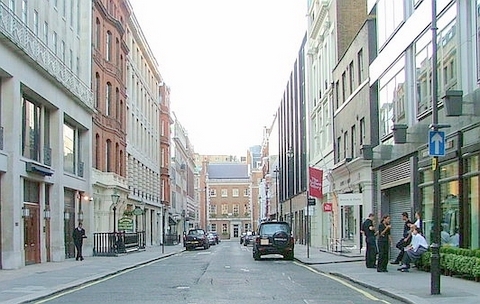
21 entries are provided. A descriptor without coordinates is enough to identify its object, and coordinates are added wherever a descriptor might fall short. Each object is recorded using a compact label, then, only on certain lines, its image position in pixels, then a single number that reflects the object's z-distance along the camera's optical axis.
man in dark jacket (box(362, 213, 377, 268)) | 23.38
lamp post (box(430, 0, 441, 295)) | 14.84
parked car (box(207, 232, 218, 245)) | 76.24
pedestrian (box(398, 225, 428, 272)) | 21.19
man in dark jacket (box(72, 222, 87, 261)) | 33.91
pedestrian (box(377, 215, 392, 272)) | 22.08
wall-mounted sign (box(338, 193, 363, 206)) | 29.94
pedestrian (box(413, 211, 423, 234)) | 22.14
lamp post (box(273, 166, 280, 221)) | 81.68
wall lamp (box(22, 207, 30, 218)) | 28.38
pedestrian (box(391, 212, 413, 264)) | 21.70
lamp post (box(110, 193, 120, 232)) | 42.83
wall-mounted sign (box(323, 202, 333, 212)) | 36.51
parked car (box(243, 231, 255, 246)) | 70.14
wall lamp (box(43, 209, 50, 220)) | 32.34
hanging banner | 37.84
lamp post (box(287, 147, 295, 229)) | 69.38
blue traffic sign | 15.03
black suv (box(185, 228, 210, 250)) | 56.72
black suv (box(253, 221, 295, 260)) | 33.91
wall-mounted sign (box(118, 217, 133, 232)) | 45.84
